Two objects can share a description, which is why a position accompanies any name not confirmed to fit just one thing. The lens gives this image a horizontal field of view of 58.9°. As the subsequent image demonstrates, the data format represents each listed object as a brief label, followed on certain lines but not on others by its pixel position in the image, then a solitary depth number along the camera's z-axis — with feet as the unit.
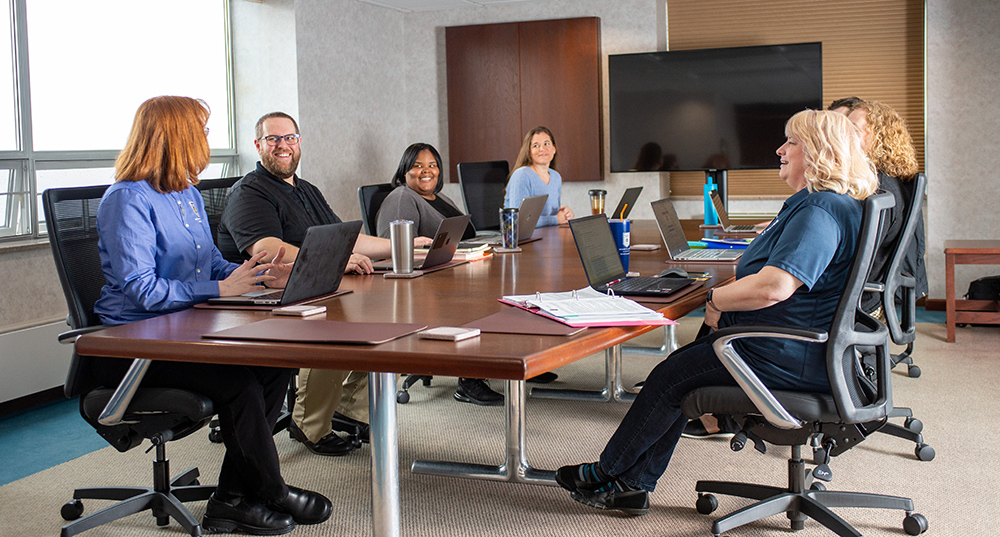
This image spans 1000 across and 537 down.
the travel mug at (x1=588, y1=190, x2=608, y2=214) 13.74
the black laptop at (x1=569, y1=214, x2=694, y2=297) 7.85
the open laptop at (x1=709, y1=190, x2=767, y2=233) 13.74
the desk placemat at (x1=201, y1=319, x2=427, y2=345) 5.93
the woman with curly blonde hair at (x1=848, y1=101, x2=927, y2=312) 10.51
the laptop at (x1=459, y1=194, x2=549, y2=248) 12.81
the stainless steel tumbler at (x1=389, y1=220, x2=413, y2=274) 9.22
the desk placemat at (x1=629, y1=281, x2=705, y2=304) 7.39
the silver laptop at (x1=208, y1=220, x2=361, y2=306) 7.47
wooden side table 16.61
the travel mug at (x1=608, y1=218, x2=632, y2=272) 9.30
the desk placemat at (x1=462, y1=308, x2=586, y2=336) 6.12
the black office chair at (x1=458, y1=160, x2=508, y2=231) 17.56
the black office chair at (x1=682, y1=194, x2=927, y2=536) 7.00
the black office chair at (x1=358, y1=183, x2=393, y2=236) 14.48
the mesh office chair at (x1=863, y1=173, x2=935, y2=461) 9.50
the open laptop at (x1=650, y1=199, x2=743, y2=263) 10.44
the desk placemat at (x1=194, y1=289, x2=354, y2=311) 7.49
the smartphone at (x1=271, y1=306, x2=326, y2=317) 7.07
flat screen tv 19.39
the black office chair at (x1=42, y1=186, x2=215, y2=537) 7.55
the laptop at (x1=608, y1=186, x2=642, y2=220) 14.16
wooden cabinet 21.13
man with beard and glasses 10.59
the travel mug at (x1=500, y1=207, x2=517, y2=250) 11.90
